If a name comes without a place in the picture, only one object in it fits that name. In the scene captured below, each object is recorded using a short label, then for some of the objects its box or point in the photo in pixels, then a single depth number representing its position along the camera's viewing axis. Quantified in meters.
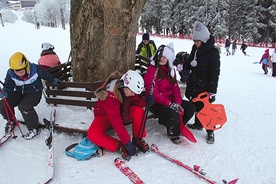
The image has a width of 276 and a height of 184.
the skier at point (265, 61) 12.41
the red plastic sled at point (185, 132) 3.94
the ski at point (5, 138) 3.97
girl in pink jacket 3.93
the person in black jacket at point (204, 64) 4.02
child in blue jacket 3.90
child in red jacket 3.52
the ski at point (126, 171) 3.14
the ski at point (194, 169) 3.08
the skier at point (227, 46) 21.55
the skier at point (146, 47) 7.59
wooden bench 4.31
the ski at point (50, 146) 3.15
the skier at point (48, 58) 5.83
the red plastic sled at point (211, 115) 4.13
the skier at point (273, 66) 11.83
